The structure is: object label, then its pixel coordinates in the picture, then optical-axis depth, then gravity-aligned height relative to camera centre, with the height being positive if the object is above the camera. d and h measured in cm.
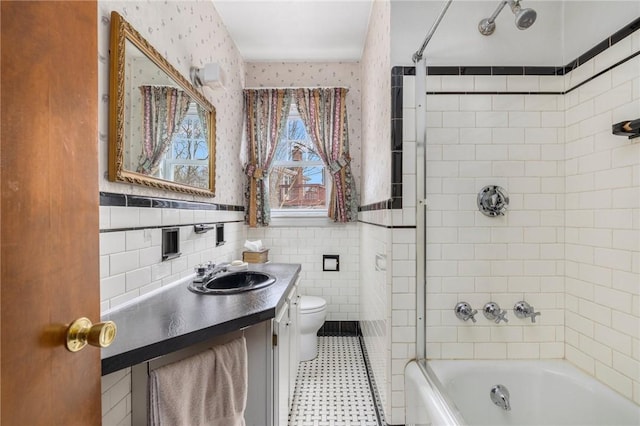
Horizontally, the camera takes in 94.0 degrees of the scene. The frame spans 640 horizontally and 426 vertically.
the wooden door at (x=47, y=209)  45 +0
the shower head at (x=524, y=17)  119 +78
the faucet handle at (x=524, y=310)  156 -53
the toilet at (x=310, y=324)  225 -87
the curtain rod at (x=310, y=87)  280 +116
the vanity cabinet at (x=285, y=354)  129 -74
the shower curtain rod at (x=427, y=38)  134 +85
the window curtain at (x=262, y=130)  278 +74
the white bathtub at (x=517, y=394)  129 -86
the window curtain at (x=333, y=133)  278 +72
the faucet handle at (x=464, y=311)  156 -53
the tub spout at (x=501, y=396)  144 -91
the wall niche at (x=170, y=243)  142 -17
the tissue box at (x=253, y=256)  236 -37
